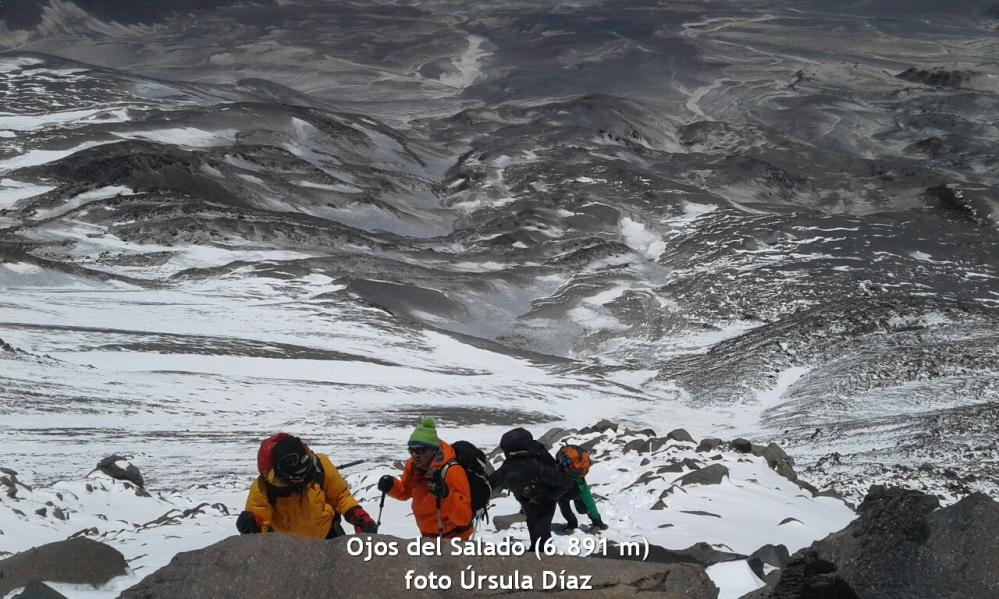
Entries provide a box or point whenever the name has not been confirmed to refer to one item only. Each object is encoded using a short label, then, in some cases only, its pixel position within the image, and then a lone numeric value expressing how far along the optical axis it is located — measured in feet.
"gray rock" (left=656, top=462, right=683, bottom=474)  42.75
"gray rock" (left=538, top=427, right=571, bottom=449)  54.61
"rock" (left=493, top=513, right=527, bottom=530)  31.73
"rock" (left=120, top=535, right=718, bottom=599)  16.47
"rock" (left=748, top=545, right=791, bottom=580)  26.71
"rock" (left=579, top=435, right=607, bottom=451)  51.91
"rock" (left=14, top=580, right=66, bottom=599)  18.11
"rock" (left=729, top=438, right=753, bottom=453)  49.36
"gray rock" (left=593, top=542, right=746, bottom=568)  25.53
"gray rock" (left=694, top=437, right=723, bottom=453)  49.37
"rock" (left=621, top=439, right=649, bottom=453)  49.76
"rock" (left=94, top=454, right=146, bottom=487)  48.85
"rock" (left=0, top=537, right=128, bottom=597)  22.95
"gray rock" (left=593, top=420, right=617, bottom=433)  57.98
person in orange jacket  21.13
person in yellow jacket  19.19
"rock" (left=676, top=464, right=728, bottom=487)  40.93
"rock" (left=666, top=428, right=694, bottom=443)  52.08
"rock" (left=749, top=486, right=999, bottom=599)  18.48
